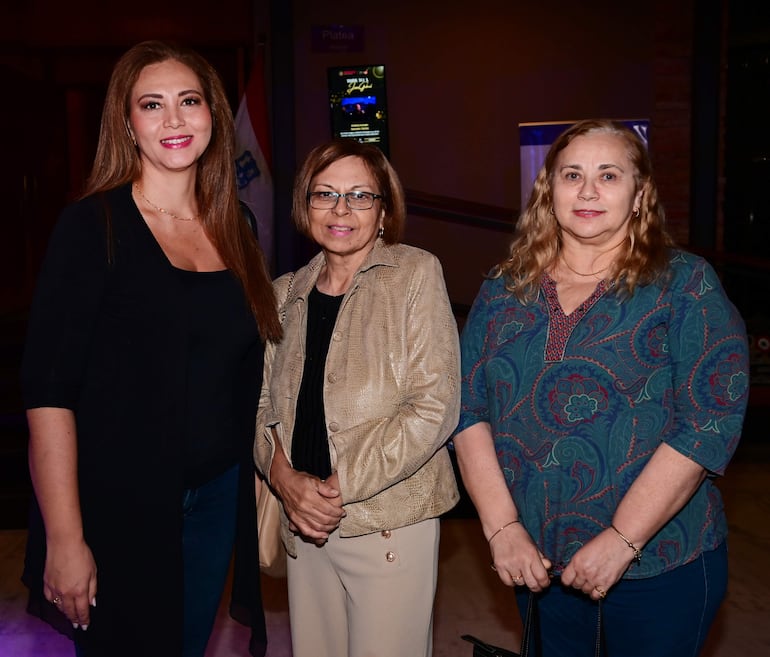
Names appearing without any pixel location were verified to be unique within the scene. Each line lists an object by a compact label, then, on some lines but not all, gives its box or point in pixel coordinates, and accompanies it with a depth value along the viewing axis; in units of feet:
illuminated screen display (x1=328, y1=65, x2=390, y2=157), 22.21
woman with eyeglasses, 6.19
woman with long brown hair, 5.41
